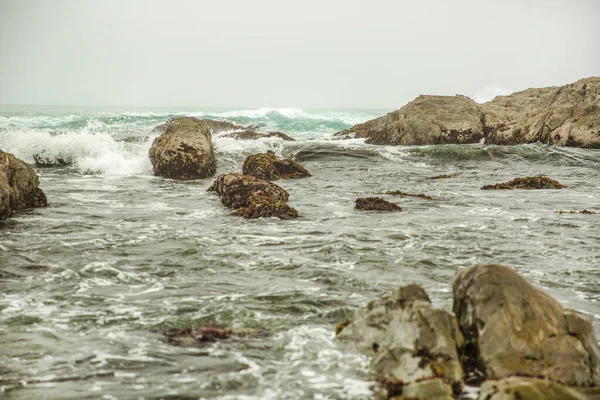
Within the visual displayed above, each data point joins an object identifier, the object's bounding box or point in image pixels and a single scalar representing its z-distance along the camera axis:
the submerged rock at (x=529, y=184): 17.97
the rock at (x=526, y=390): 4.01
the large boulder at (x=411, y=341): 4.53
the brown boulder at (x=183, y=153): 20.53
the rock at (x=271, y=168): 19.98
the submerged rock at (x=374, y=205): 13.87
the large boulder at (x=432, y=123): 31.98
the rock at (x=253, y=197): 12.70
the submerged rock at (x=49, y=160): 23.70
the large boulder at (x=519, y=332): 4.66
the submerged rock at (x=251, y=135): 34.00
